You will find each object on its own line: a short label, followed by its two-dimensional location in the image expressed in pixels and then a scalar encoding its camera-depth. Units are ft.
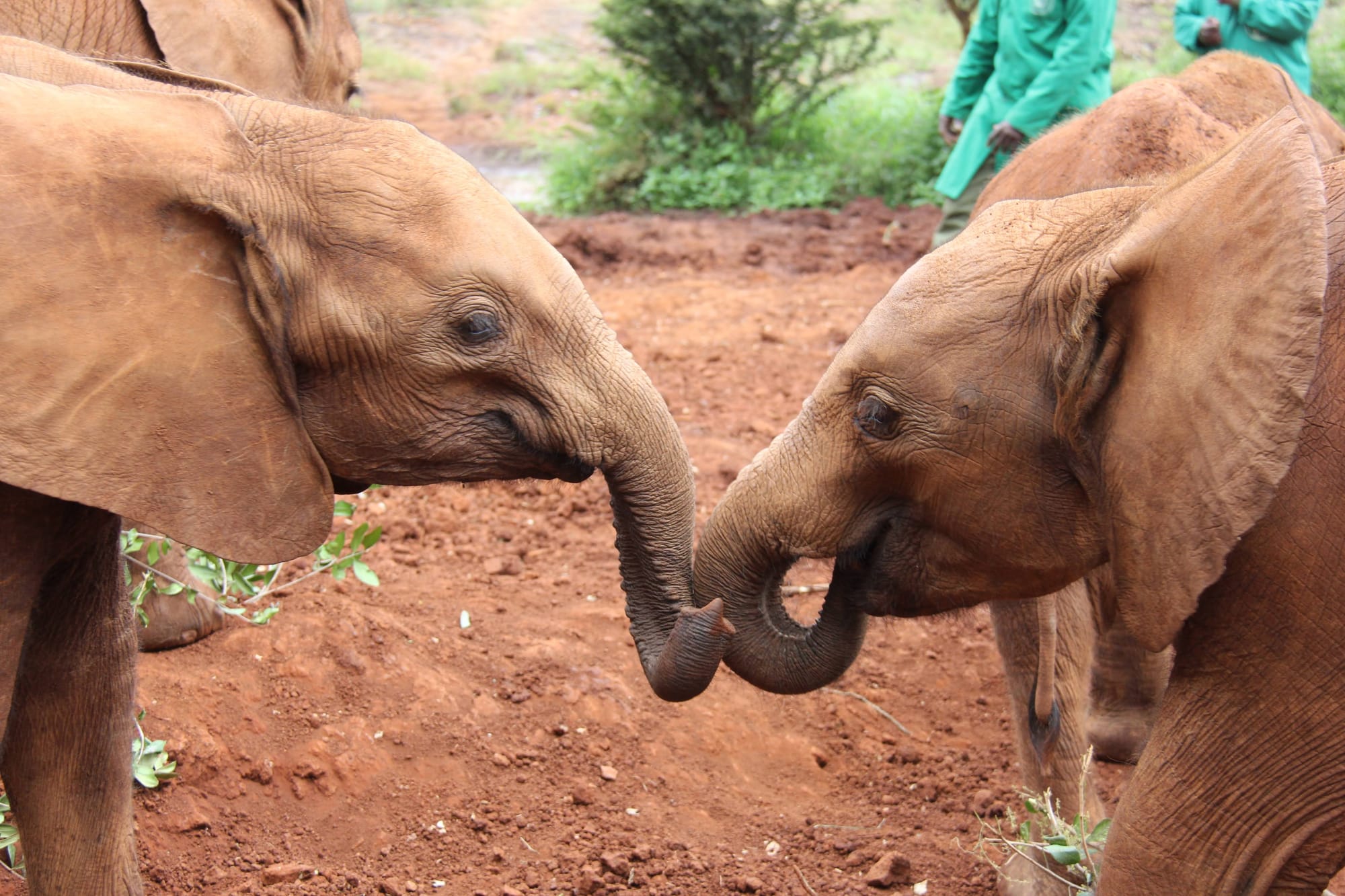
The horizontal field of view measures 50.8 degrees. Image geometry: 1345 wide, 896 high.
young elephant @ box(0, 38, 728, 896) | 7.70
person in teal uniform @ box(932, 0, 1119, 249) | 23.53
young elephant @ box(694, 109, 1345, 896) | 7.45
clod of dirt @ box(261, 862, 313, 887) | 11.71
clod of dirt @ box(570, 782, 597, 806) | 13.21
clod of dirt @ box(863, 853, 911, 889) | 12.05
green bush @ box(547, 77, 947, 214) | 38.42
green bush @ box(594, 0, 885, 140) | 39.91
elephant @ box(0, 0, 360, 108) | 15.48
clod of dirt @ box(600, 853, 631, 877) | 12.09
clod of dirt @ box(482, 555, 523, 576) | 17.48
